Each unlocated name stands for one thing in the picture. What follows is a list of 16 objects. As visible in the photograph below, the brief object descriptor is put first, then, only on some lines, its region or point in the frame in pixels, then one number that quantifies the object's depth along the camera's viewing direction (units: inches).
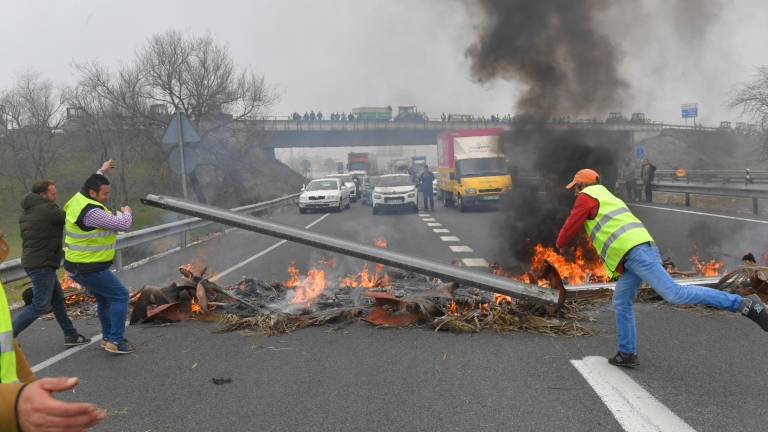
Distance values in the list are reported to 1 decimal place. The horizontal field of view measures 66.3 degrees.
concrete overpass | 2048.5
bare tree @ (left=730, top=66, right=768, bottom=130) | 1262.3
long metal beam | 221.5
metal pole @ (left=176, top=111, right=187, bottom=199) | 520.5
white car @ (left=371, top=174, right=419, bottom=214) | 946.7
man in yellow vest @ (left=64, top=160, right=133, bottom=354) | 213.9
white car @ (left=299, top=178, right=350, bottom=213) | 1043.3
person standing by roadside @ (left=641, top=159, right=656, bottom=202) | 931.8
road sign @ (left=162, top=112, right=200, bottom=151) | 521.7
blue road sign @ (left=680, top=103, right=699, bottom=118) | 1715.1
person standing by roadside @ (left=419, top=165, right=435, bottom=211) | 1017.5
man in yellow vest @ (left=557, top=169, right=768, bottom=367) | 178.9
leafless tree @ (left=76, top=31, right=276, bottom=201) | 1270.9
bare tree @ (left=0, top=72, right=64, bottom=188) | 1498.5
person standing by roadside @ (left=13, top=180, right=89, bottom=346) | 221.3
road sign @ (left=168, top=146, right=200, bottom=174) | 531.5
